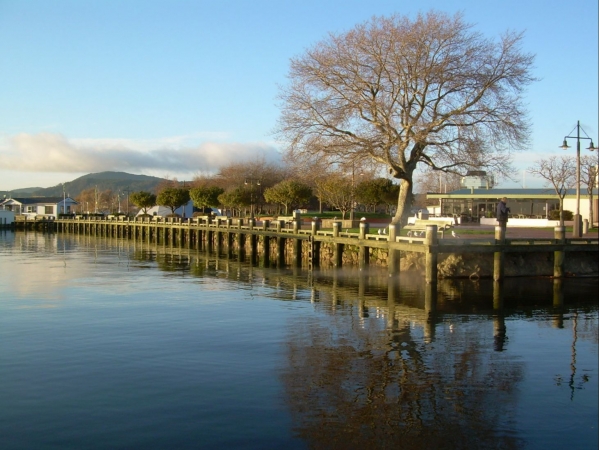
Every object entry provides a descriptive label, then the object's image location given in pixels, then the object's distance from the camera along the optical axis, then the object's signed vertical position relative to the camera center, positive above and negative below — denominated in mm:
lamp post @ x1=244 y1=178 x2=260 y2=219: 72294 +2037
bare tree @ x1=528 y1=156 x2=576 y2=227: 54512 +3655
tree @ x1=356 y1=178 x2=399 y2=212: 60812 +2149
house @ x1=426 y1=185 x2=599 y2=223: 53062 +1062
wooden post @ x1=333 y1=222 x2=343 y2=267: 33384 -1991
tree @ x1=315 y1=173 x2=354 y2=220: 56562 +1857
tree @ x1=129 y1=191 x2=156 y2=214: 92500 +1868
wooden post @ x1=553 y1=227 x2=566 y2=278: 25359 -1608
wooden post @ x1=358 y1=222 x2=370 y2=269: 30406 -1724
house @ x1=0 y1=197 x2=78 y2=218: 131088 +1344
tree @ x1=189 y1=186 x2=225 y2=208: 81750 +2082
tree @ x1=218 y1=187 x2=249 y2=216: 75125 +1704
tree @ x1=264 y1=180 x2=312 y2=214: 66500 +2150
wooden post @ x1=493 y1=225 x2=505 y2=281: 24656 -1590
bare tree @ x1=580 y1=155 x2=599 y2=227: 57794 +4475
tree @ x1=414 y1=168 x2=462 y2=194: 35219 +2199
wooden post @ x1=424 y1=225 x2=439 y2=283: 23531 -1374
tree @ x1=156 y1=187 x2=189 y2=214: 87188 +2051
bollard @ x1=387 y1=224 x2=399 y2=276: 27422 -1823
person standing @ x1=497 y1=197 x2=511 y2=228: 24766 +17
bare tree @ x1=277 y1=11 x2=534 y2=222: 31844 +6003
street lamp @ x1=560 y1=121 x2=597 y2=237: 29666 -277
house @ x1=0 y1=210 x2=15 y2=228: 103406 -1092
